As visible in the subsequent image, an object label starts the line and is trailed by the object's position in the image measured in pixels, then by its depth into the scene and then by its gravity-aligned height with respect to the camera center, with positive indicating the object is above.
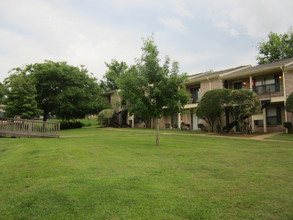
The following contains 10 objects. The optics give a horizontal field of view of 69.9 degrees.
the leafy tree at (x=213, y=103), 17.25 +1.38
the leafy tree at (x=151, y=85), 10.13 +1.71
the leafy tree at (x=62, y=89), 24.38 +3.93
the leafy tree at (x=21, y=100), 19.95 +2.08
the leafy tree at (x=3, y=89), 20.98 +3.31
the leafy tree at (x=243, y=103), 15.27 +1.20
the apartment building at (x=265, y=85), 17.48 +3.31
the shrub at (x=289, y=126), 16.25 -0.53
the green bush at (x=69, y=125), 27.92 -0.51
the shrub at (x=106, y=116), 26.53 +0.61
